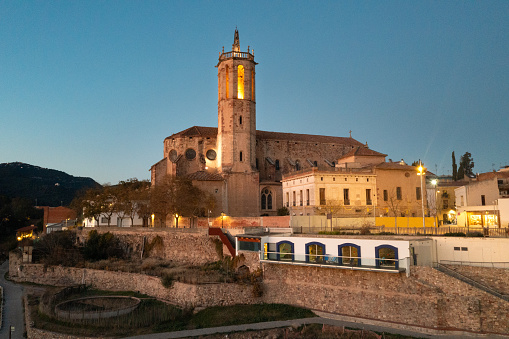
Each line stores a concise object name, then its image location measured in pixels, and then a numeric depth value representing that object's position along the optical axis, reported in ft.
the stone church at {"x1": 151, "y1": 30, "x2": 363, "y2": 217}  176.14
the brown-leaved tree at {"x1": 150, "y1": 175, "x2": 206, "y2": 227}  141.69
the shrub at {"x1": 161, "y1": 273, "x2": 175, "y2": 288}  94.62
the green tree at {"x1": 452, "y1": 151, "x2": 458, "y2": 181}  252.83
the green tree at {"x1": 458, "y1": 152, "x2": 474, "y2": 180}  257.34
